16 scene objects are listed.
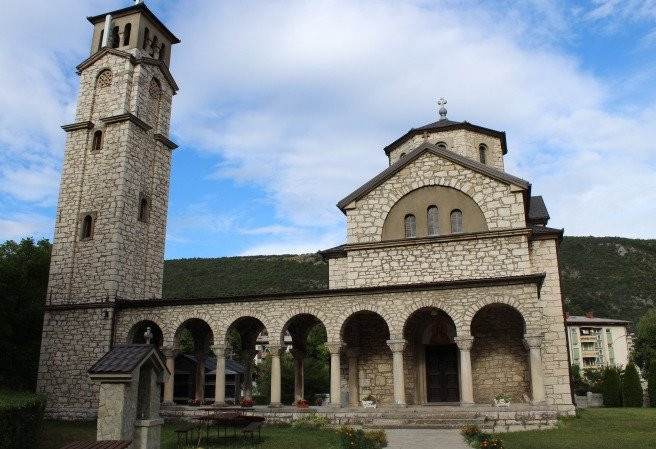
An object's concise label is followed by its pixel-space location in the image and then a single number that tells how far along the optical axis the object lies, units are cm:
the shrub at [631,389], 3216
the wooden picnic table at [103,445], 766
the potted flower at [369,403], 1697
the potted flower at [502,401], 1559
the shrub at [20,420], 1065
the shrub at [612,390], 3375
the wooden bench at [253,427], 1215
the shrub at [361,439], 1078
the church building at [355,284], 1708
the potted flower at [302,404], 1737
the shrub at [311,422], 1535
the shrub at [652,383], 2972
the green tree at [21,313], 2216
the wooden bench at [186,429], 1192
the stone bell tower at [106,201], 1972
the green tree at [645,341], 4095
